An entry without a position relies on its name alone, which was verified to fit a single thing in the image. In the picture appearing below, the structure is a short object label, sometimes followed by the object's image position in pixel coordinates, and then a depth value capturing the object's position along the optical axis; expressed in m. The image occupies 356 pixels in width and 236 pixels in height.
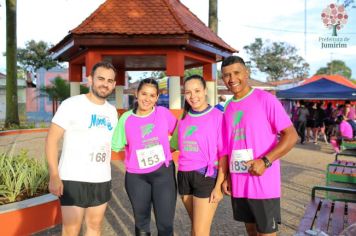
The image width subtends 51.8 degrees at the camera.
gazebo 8.53
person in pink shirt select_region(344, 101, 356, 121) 10.47
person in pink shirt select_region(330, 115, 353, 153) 9.22
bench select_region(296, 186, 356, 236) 2.95
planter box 3.91
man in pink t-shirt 2.52
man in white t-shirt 2.91
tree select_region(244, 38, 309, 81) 63.03
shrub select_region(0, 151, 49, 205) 4.43
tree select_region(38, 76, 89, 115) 22.83
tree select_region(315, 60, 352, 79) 87.19
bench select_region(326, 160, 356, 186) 4.74
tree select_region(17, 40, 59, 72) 46.62
